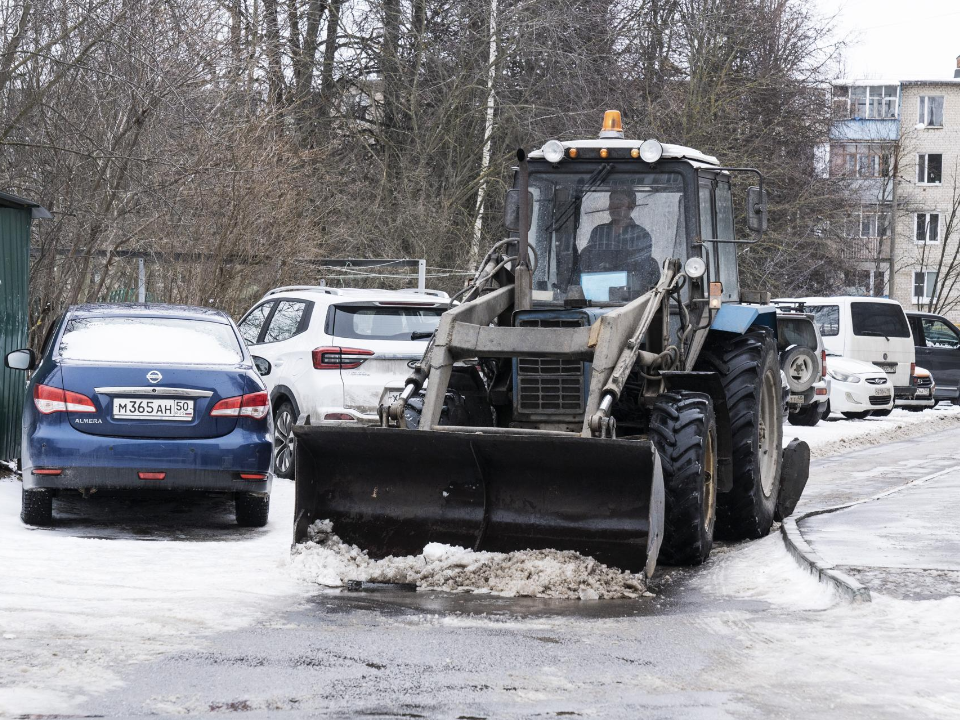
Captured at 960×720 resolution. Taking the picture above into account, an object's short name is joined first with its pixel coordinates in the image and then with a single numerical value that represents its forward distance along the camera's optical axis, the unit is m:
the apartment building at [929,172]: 68.44
